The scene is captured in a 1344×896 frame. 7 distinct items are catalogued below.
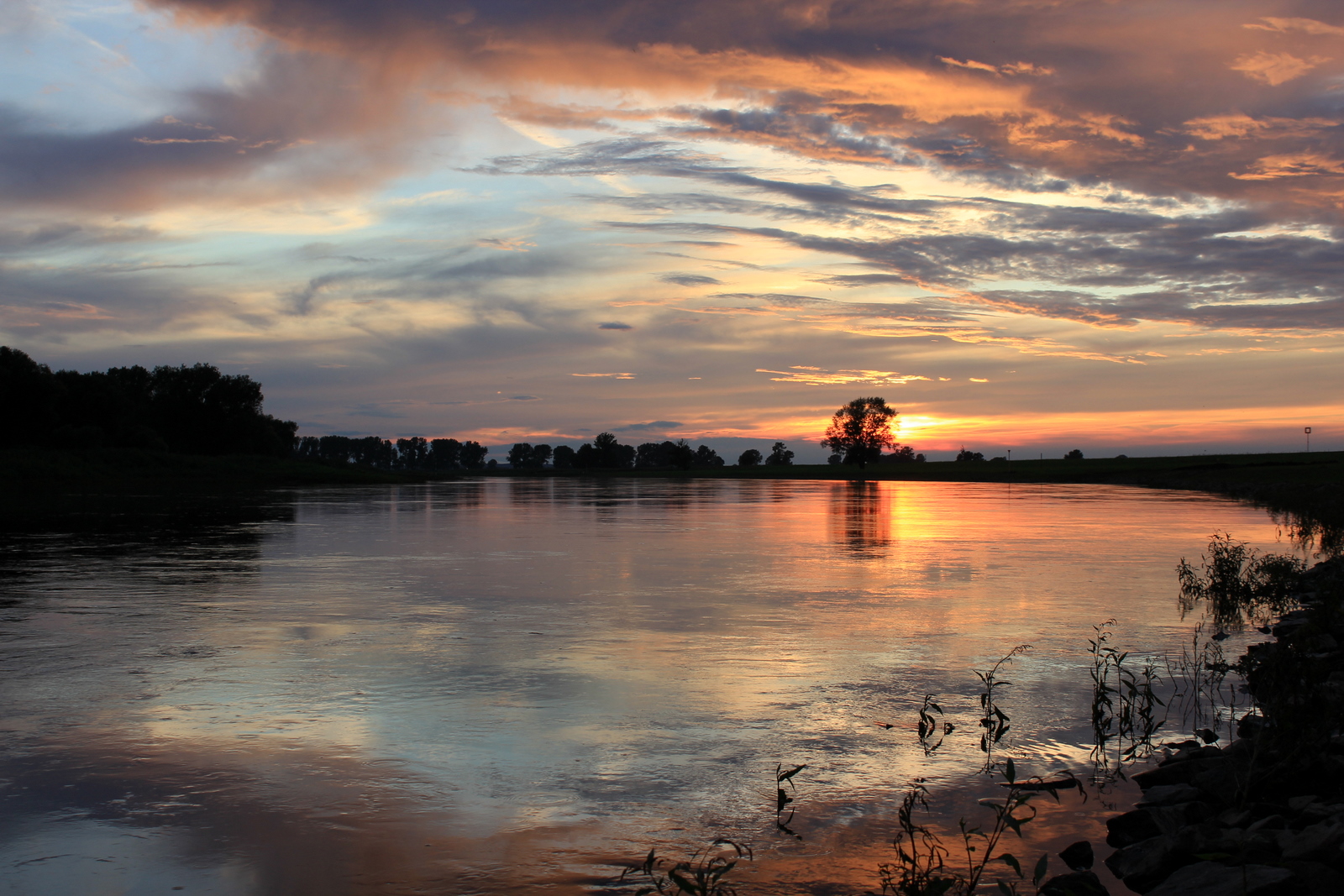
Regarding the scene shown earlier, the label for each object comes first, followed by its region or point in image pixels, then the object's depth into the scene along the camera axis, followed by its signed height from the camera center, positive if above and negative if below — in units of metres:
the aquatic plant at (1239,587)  15.19 -2.31
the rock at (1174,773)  6.96 -2.48
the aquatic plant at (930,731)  7.74 -2.44
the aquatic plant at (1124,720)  7.79 -2.49
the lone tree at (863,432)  181.00 +6.16
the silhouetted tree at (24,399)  76.12 +5.26
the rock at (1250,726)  7.74 -2.40
